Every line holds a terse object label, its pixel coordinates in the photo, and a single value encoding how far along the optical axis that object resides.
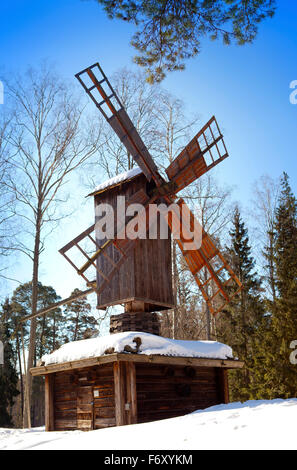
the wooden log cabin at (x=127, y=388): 10.27
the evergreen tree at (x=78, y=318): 33.88
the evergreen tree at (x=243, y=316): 21.55
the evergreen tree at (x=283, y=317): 18.16
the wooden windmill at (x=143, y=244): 11.61
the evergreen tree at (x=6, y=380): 27.88
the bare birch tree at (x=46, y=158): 18.03
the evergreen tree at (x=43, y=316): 32.78
